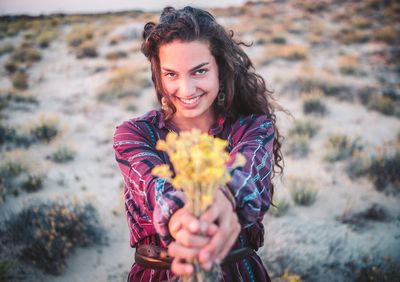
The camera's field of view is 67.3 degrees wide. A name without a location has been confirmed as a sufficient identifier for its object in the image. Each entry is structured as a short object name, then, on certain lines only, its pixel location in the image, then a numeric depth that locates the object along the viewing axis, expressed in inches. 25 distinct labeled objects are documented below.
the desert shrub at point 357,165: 179.6
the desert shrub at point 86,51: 461.1
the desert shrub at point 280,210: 151.3
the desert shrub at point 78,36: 524.4
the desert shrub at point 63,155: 204.1
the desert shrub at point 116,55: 452.4
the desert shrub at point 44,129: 231.3
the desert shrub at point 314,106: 268.8
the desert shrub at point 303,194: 159.8
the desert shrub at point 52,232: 119.7
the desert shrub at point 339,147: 197.2
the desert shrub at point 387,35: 453.1
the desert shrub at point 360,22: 539.2
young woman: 41.1
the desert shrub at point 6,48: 470.9
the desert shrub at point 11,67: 399.5
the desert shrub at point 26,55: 439.5
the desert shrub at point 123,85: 319.0
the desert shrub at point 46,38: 513.1
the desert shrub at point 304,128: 232.7
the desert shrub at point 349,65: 360.5
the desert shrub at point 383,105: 267.1
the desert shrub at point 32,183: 165.8
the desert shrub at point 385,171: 167.3
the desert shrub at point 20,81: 345.1
